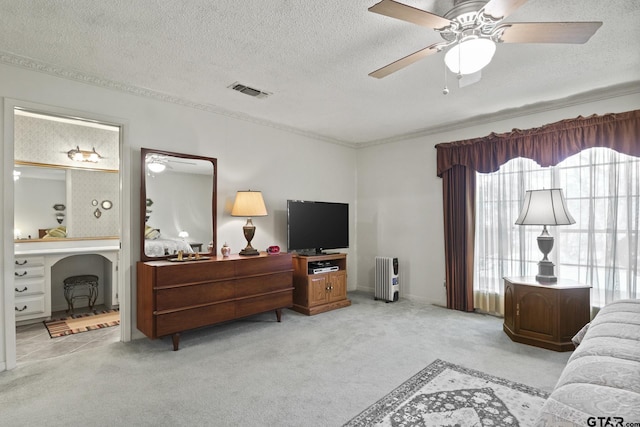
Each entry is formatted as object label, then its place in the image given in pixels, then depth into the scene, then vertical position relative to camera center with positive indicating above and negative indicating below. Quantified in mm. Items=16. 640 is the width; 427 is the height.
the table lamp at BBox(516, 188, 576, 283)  3230 -52
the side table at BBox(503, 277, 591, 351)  3068 -968
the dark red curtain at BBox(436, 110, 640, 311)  3346 +649
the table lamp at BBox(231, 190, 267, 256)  3902 +34
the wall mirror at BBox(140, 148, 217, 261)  3418 +79
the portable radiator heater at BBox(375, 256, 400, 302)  4910 -1034
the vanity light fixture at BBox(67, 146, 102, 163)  4664 +799
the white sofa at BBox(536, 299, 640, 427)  1031 -629
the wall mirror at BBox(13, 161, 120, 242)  4391 +133
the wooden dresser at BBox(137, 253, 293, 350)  3031 -808
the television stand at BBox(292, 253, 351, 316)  4289 -1023
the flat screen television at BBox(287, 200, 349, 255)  4414 -216
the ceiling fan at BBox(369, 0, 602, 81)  1670 +978
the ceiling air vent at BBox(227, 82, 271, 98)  3299 +1230
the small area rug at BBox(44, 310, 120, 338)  3682 -1321
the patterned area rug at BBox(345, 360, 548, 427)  1989 -1255
